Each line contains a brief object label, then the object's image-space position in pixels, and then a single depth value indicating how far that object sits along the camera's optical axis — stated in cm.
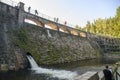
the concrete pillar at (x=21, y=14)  1384
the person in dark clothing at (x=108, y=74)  461
